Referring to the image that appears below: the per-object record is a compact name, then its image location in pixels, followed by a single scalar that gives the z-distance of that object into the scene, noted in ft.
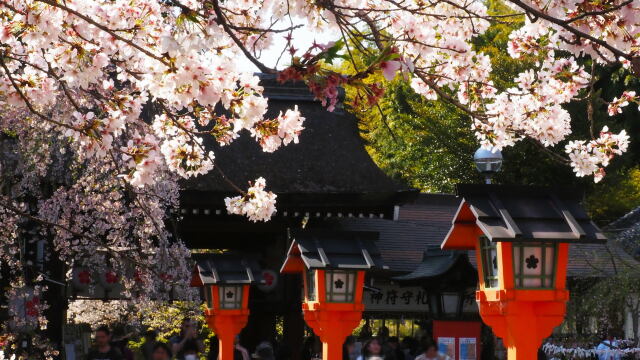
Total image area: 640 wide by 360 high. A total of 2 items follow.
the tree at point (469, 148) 82.17
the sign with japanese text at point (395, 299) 61.26
